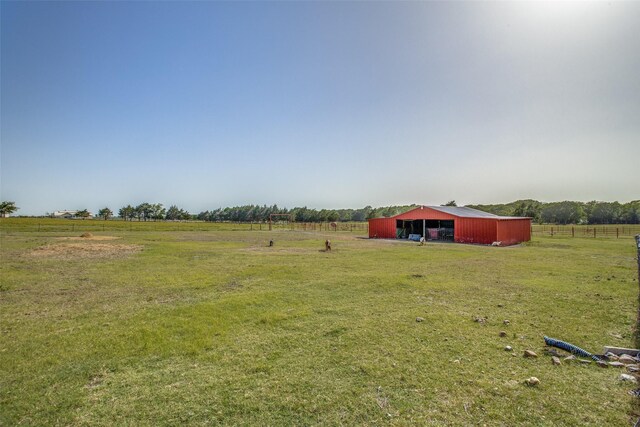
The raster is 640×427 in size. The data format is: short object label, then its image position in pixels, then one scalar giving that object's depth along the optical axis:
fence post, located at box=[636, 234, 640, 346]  6.68
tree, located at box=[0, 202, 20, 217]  117.96
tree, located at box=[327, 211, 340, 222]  141.91
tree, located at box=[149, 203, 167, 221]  163.75
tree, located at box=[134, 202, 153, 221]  164.45
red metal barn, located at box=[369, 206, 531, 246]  30.85
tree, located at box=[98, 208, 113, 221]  170.38
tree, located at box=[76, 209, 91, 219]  181.75
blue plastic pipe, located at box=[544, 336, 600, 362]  5.96
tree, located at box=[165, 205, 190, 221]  175.88
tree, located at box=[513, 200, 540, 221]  102.71
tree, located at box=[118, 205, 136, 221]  167.00
